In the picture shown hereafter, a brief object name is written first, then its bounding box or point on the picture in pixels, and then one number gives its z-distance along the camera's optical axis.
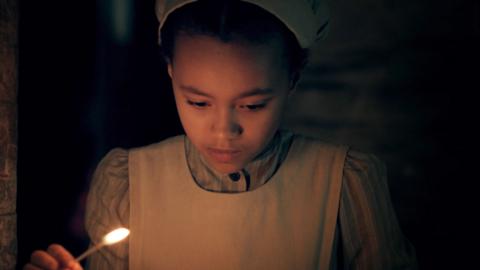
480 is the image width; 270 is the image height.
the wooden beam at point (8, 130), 0.75
